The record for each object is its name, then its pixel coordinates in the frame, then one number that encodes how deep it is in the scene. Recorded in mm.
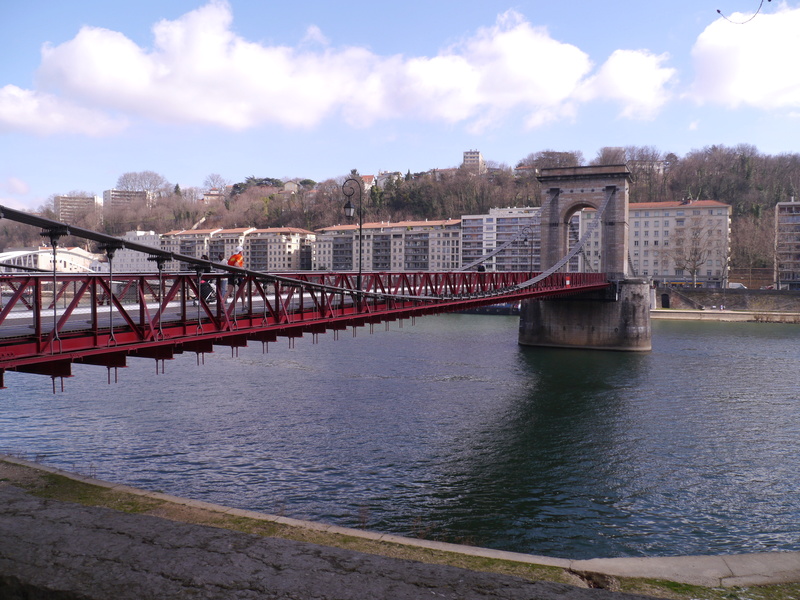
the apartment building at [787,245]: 97750
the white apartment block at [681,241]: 97875
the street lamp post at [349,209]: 19625
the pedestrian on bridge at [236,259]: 18791
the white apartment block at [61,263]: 65431
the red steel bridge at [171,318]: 11703
